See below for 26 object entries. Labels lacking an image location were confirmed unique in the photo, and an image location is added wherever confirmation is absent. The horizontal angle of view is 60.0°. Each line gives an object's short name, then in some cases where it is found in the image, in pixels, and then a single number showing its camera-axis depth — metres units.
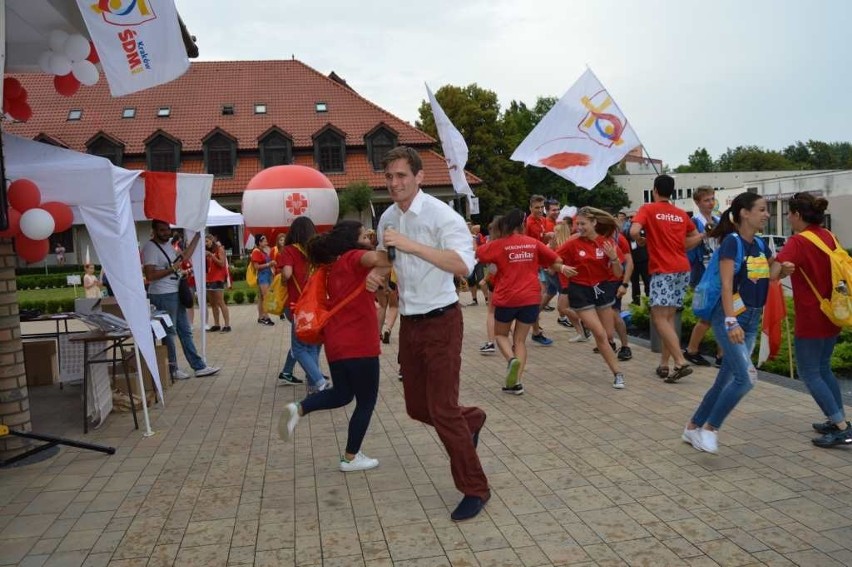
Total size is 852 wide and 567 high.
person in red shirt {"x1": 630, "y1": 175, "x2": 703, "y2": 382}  7.57
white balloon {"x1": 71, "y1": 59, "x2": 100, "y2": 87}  6.61
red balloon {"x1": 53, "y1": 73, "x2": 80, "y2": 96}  6.73
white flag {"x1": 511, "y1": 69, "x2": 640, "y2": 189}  9.28
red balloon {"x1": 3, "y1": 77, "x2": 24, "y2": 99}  6.31
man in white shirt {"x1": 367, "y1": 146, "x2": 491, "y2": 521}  4.09
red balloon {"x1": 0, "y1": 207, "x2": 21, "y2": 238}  5.32
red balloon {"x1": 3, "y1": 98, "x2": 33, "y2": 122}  6.35
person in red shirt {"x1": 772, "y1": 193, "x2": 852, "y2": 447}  5.04
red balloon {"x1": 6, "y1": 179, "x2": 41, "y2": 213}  5.35
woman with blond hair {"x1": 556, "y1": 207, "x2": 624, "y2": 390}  7.84
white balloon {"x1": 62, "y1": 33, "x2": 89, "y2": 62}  6.40
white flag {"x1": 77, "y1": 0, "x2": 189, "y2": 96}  5.50
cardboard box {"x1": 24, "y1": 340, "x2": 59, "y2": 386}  8.82
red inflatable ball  10.72
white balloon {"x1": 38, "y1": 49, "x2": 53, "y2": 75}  6.57
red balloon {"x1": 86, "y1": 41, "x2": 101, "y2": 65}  6.77
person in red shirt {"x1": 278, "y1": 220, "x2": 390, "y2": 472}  4.70
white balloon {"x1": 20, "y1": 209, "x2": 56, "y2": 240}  5.37
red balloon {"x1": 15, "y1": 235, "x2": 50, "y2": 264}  5.65
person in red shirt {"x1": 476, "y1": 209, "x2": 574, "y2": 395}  7.22
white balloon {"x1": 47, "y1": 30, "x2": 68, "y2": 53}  6.43
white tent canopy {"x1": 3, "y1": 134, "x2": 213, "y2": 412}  5.62
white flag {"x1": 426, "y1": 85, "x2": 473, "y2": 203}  10.99
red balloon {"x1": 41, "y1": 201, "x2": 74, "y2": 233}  5.53
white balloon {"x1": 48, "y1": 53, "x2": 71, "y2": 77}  6.50
